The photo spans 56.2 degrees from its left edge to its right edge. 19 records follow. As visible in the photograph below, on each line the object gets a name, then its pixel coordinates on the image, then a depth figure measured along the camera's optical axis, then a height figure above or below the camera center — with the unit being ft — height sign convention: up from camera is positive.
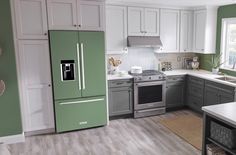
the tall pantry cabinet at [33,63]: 11.75 -0.61
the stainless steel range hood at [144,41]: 15.37 +0.63
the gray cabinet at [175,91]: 16.15 -3.07
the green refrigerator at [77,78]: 12.43 -1.56
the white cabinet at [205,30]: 16.01 +1.44
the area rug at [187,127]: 12.15 -4.84
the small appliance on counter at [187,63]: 18.50 -1.15
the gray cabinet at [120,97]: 14.57 -3.09
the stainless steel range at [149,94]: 15.05 -3.04
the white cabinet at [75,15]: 12.17 +2.06
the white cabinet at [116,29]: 14.79 +1.46
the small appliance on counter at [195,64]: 17.99 -1.21
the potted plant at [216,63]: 16.17 -1.06
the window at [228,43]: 15.59 +0.39
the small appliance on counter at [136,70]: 15.79 -1.41
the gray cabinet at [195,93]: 15.38 -3.13
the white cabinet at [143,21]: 15.39 +2.03
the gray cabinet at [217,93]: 13.00 -2.75
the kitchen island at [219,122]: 7.57 -2.67
